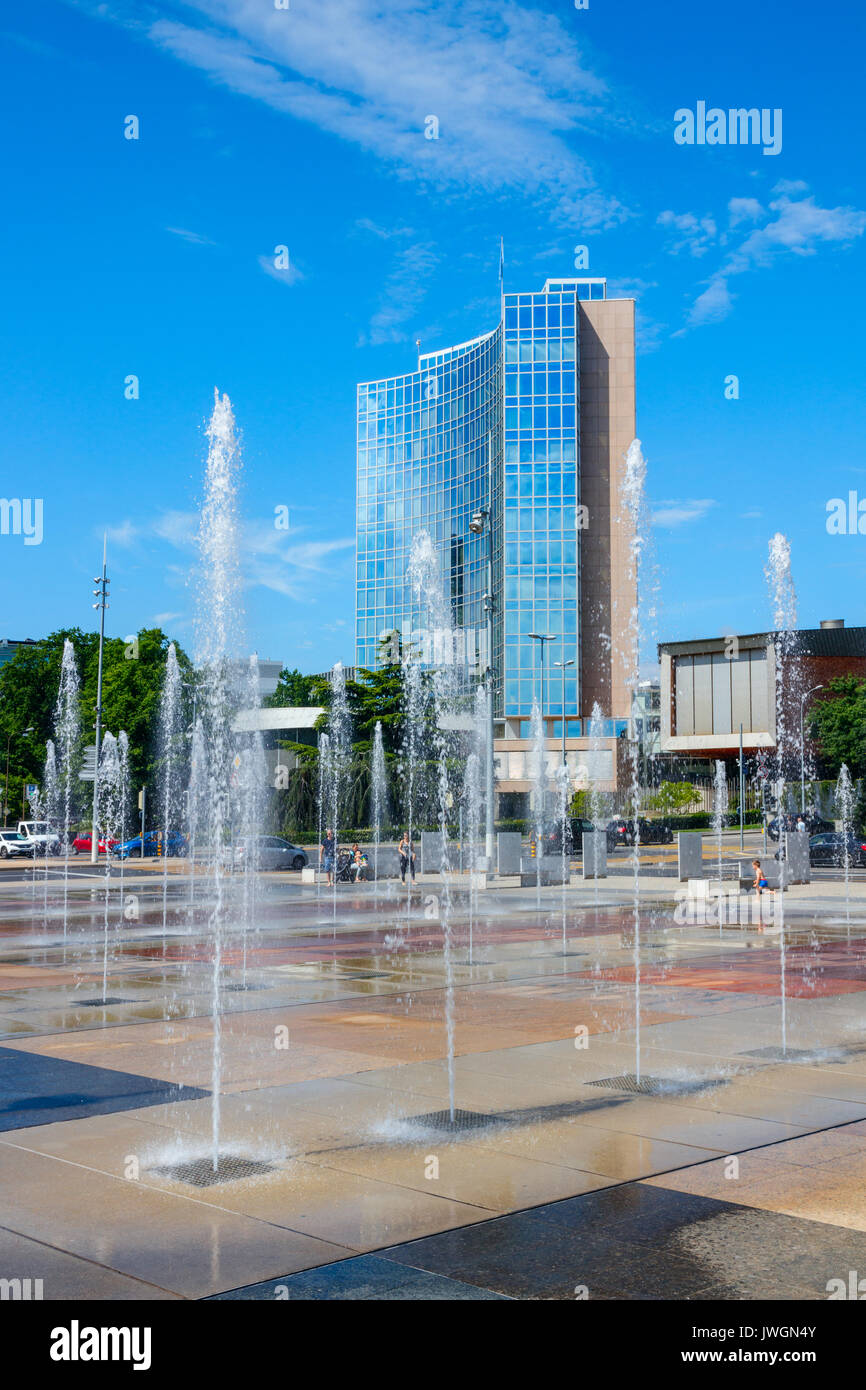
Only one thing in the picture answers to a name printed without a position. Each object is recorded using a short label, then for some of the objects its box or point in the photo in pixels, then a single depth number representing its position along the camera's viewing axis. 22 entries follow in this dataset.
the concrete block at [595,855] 34.25
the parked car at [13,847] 55.25
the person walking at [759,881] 27.07
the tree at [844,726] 56.00
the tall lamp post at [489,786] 32.56
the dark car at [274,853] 43.53
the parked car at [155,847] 53.66
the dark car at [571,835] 54.94
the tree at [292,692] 121.69
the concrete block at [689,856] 30.41
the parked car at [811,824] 58.19
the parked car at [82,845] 58.27
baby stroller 35.78
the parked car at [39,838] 52.28
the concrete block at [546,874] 32.72
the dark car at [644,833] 59.00
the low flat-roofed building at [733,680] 77.75
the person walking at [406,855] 33.63
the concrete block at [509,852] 35.16
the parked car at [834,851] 46.47
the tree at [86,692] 74.19
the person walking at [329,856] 35.03
